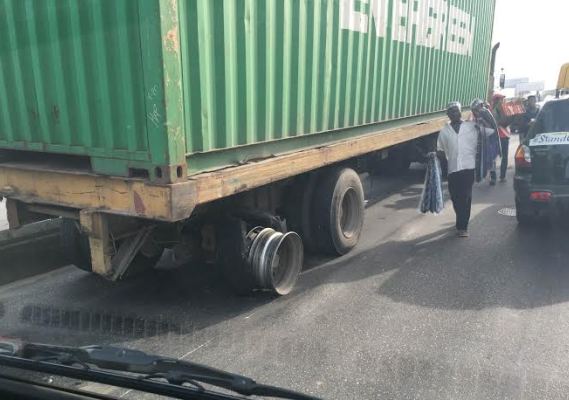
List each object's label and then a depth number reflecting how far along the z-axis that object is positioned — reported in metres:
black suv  5.32
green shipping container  3.01
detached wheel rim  4.04
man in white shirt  5.84
